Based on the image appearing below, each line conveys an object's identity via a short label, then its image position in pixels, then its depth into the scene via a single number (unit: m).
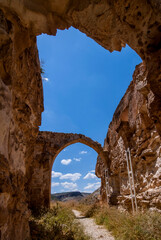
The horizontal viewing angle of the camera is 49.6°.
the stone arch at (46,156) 10.45
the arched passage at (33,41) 2.21
